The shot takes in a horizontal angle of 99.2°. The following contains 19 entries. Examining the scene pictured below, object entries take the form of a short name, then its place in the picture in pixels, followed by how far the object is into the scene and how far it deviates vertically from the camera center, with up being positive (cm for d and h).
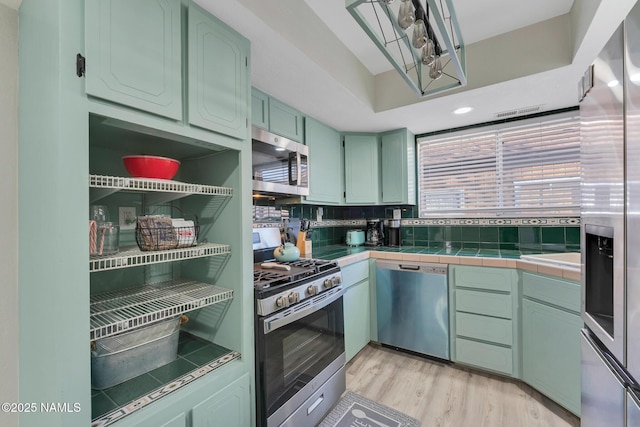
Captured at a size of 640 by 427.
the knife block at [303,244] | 238 -27
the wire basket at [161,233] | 106 -8
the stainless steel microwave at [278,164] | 176 +36
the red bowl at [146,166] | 103 +19
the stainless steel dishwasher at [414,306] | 221 -80
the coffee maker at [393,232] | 292 -21
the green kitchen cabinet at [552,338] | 163 -82
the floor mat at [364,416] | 165 -127
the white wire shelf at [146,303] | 88 -35
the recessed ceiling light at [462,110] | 228 +87
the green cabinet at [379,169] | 281 +46
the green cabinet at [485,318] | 198 -81
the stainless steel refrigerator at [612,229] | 64 -5
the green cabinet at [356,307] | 217 -80
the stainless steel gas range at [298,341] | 131 -72
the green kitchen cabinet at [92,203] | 76 +2
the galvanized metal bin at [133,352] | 101 -55
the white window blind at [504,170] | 237 +41
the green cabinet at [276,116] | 186 +72
